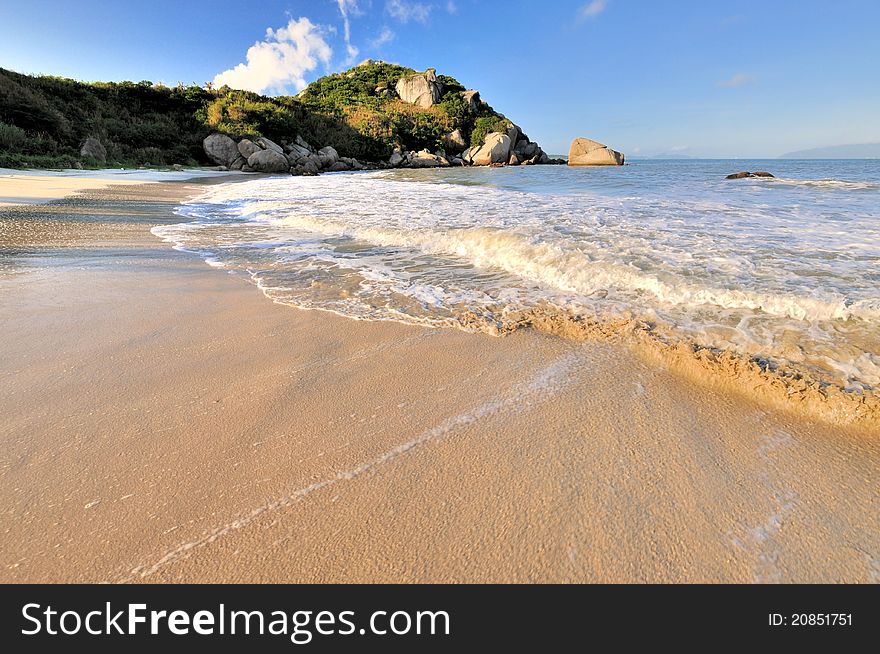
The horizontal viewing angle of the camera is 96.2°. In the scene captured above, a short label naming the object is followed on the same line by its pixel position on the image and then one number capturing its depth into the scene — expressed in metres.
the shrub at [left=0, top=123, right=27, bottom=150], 20.05
